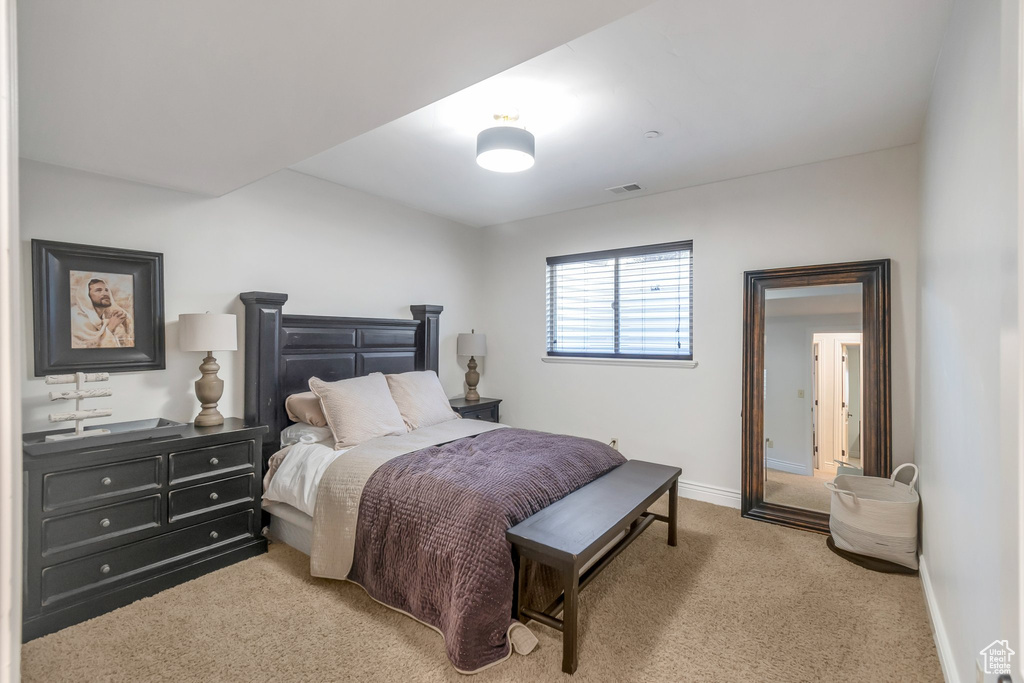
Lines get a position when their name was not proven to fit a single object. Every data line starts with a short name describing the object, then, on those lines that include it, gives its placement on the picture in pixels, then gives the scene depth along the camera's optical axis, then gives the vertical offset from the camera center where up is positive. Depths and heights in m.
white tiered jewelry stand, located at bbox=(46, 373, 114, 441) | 2.26 -0.28
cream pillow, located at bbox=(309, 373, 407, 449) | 2.99 -0.46
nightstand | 4.27 -0.63
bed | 1.93 -0.77
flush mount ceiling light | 2.45 +1.00
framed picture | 2.42 +0.18
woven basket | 2.53 -1.00
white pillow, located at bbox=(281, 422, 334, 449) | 3.05 -0.61
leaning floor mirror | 3.02 -0.31
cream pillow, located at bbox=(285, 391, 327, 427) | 3.16 -0.46
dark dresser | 2.09 -0.88
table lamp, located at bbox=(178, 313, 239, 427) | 2.74 -0.02
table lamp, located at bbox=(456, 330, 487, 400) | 4.63 -0.10
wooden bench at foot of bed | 1.84 -0.81
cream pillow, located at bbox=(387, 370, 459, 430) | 3.49 -0.45
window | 3.92 +0.33
